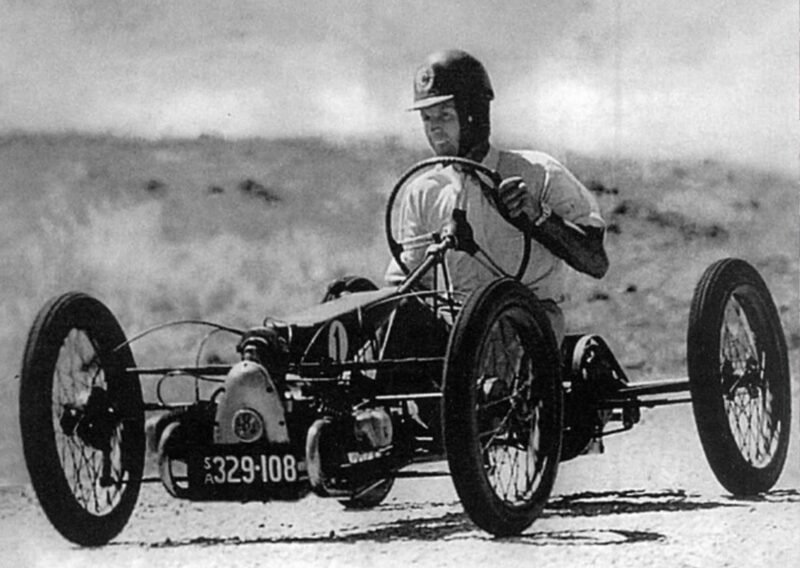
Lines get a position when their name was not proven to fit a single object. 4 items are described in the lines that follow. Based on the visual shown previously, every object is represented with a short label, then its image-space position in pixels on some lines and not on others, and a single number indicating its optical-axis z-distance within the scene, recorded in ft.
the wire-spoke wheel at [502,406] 11.18
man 13.19
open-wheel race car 11.50
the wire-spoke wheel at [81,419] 12.34
